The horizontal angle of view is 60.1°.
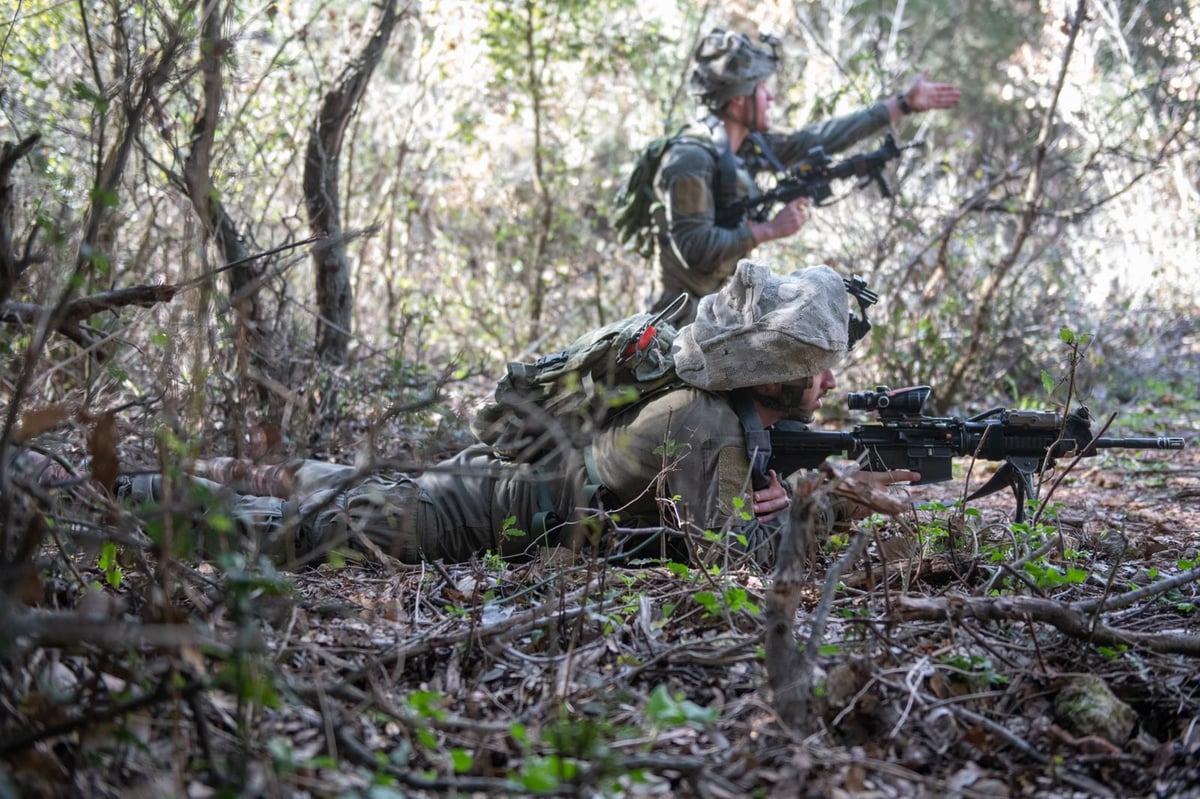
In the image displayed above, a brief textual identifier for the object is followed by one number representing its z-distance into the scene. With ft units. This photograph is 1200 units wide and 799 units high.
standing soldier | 18.72
